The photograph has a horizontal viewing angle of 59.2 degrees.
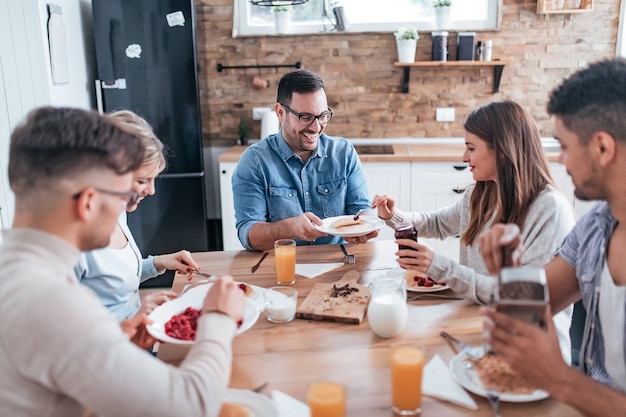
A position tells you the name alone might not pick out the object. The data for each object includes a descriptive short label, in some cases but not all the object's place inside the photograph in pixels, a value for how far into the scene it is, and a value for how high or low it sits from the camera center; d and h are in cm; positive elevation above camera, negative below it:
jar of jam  169 -49
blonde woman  167 -60
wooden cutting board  152 -65
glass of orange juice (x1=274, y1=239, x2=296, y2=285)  180 -61
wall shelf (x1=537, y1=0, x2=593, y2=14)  387 +41
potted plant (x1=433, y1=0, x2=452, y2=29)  397 +40
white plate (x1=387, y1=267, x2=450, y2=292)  168 -65
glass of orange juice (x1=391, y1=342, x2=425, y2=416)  110 -62
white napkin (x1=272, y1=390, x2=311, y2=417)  109 -66
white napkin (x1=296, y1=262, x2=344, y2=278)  188 -67
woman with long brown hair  162 -41
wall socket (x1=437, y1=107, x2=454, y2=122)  423 -33
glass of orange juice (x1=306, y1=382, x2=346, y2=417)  103 -60
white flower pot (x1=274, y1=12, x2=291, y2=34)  412 +36
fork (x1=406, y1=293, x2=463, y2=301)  166 -67
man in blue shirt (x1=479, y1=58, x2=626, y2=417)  105 -46
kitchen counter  365 -56
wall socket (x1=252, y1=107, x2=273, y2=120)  425 -31
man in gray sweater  87 -36
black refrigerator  369 -13
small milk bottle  139 -60
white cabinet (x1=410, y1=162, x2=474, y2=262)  367 -74
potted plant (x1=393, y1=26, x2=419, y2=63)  398 +19
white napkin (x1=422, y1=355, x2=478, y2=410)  113 -66
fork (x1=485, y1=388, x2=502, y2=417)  110 -65
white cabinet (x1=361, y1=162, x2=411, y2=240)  370 -72
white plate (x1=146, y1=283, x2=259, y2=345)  134 -63
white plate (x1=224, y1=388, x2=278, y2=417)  108 -65
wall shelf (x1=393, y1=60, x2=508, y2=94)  397 +2
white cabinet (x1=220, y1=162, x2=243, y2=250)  381 -93
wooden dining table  113 -67
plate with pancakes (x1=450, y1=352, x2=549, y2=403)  113 -64
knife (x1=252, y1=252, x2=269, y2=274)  193 -68
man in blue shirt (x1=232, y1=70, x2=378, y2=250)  239 -43
